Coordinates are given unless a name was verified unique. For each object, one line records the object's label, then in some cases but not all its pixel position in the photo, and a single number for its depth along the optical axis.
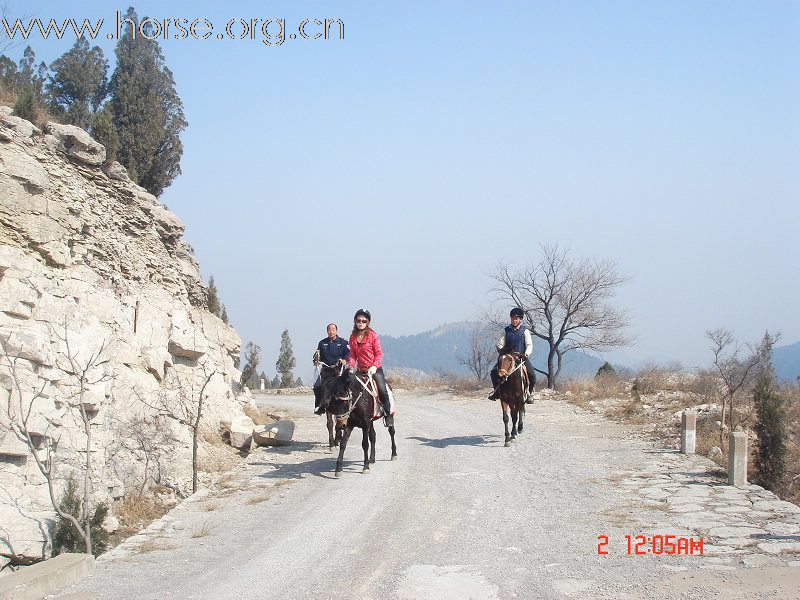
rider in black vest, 15.89
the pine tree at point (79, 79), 24.14
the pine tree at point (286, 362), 52.16
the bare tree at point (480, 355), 55.63
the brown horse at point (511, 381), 15.34
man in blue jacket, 14.66
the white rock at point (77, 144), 14.89
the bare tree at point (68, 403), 8.97
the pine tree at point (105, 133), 18.27
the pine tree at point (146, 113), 23.08
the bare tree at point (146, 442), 12.60
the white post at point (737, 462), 11.44
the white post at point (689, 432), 14.30
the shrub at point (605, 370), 33.27
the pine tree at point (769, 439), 13.00
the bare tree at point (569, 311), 33.88
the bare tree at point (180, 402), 13.69
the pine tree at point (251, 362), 40.83
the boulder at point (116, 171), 16.28
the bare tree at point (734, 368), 18.25
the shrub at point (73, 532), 9.71
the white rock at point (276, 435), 16.64
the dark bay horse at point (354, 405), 12.71
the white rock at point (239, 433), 15.66
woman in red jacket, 13.84
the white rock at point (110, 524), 10.66
